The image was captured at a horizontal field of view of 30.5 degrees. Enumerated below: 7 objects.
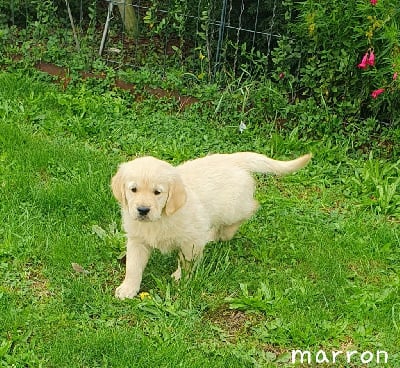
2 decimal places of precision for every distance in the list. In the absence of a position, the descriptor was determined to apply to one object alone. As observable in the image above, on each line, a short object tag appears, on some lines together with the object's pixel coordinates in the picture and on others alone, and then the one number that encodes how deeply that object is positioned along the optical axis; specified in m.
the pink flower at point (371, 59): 5.84
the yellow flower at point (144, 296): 4.26
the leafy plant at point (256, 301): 4.25
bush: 5.84
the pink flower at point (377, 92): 5.91
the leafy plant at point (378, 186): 5.59
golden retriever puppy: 4.05
